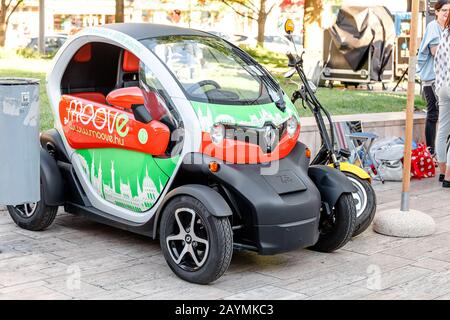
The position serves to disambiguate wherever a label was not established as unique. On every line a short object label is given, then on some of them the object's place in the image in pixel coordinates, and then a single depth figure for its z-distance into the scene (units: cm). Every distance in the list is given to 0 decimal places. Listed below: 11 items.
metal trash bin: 529
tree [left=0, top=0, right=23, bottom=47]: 2560
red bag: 871
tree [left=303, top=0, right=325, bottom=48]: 2091
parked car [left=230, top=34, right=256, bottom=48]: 2995
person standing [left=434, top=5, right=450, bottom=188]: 778
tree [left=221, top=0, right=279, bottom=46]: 2814
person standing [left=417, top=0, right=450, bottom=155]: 860
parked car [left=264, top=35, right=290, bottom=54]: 3267
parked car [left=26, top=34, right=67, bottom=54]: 2910
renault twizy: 489
